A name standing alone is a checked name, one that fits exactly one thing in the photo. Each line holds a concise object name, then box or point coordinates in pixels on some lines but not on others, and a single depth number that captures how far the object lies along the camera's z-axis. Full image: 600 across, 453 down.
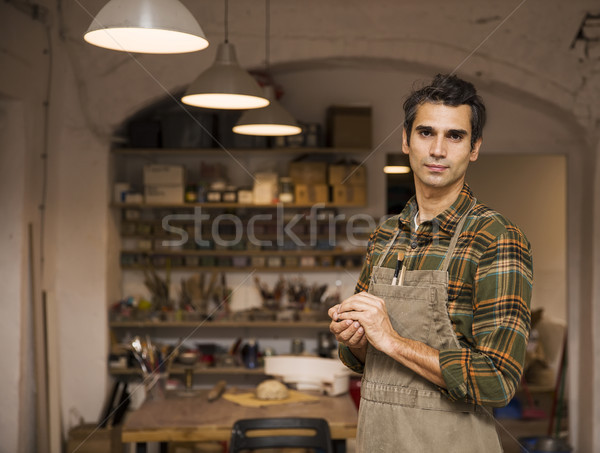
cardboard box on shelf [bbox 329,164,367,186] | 5.66
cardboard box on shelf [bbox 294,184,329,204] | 5.67
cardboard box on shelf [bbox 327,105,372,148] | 5.63
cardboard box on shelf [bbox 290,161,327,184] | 5.73
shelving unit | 5.68
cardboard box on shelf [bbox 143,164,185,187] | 5.74
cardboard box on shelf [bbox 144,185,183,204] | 5.74
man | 1.46
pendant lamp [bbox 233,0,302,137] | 3.92
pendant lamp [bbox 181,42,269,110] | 3.12
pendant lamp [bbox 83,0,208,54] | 2.26
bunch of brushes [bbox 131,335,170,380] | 4.50
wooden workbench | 3.41
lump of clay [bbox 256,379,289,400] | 3.89
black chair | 2.98
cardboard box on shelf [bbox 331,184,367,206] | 5.65
